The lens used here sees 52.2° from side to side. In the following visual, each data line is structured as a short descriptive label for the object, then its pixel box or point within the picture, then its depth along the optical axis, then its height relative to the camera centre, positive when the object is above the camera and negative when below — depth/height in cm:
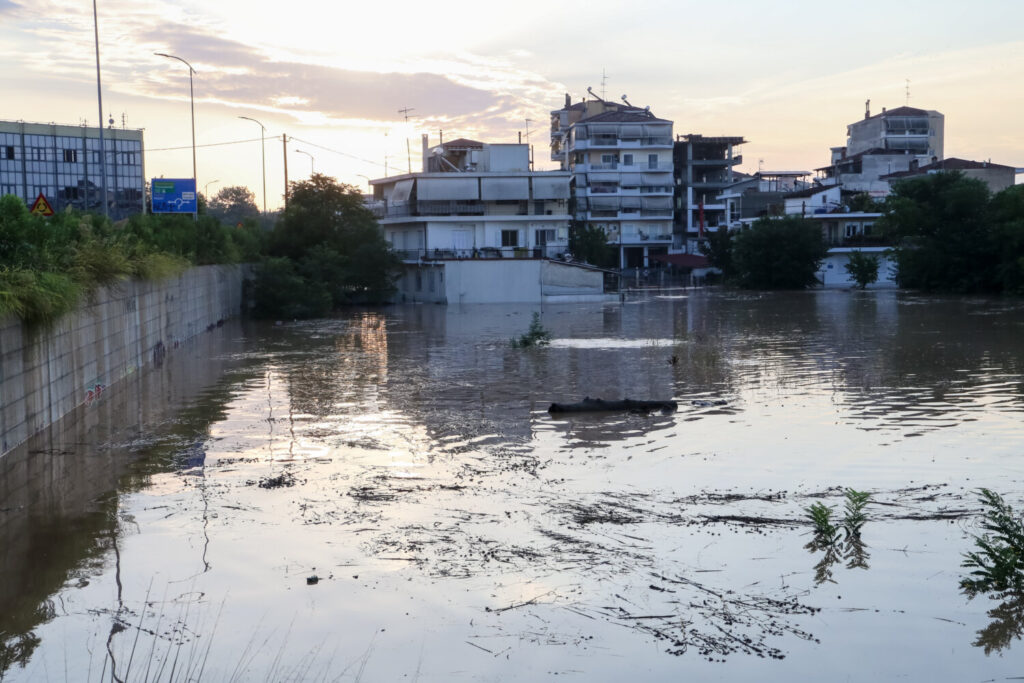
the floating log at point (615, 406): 1702 -230
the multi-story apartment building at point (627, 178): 9838 +835
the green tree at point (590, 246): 7469 +149
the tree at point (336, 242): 5478 +150
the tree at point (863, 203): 8162 +486
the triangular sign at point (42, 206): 2412 +154
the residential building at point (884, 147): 10275 +1351
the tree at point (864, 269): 7262 -35
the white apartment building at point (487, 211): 6612 +367
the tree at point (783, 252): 7350 +91
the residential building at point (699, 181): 10831 +880
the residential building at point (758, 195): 9894 +692
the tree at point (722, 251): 8475 +119
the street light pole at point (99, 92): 3300 +564
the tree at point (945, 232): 6062 +185
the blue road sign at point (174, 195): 4503 +326
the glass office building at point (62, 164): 12544 +1349
